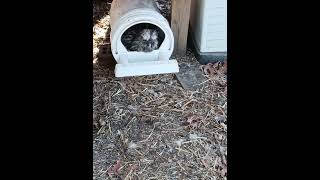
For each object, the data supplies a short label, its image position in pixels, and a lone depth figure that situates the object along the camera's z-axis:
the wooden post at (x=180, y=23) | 2.42
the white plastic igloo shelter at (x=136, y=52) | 2.23
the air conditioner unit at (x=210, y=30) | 2.37
